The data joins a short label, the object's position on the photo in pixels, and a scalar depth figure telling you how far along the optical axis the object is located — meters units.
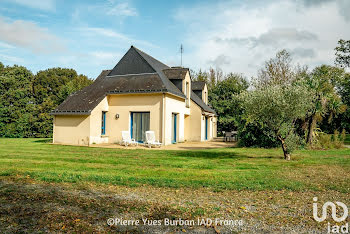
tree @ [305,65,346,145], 16.91
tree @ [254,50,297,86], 34.41
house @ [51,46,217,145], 18.14
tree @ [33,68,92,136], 30.67
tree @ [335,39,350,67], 31.02
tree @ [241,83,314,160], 10.27
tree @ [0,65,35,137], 29.83
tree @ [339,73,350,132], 30.59
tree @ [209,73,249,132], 33.56
